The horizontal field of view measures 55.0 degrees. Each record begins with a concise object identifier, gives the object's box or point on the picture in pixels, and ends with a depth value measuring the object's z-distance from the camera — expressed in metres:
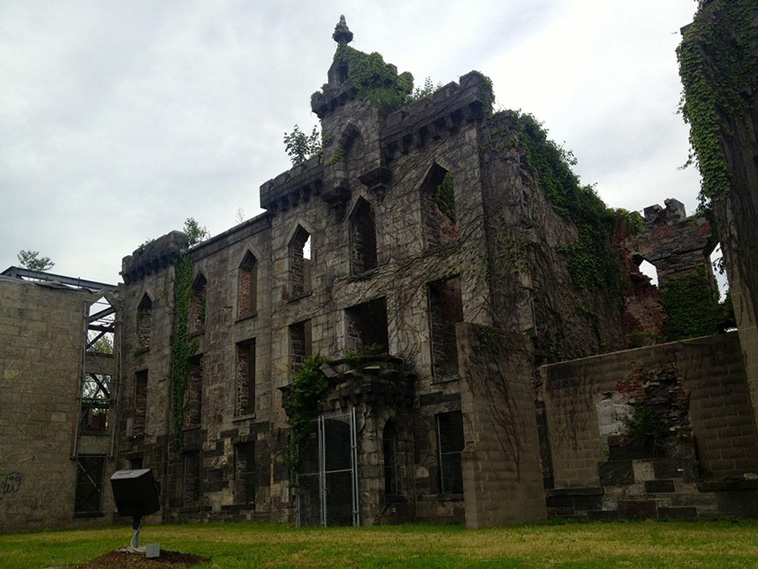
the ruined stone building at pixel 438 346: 14.64
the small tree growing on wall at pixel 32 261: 39.41
